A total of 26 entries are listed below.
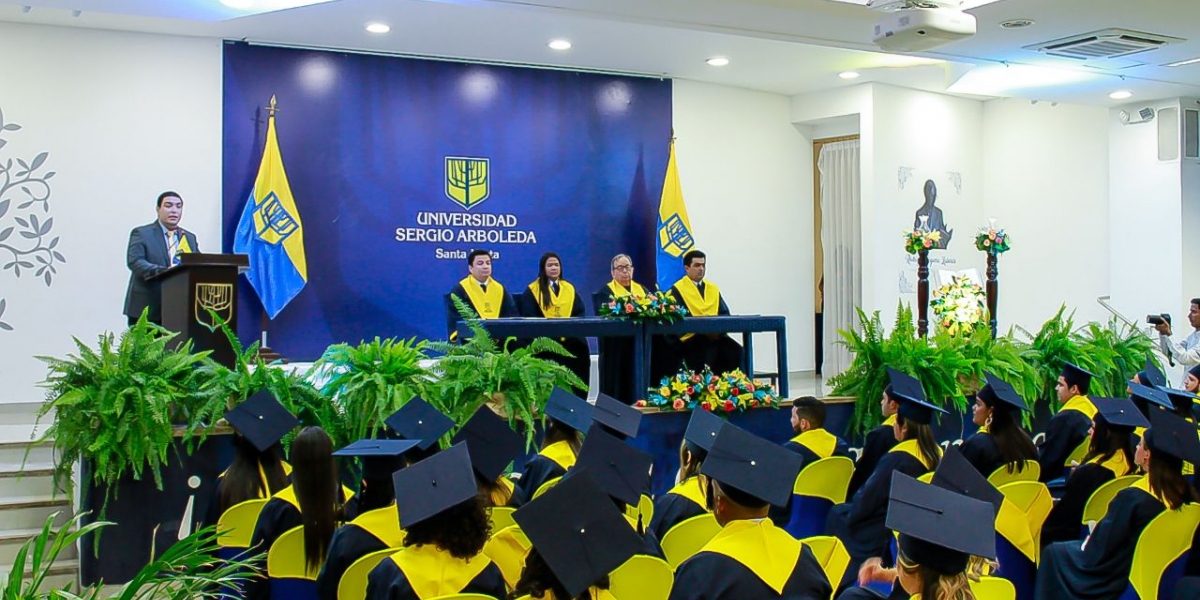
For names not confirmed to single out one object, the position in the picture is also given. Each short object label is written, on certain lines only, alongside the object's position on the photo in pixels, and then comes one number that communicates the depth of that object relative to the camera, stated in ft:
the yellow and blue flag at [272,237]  31.17
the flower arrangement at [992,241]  29.14
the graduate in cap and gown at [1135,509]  12.28
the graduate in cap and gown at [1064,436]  18.61
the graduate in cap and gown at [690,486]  12.11
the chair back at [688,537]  11.59
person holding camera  30.73
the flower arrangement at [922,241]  28.71
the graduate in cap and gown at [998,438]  16.19
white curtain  40.98
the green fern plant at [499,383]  17.90
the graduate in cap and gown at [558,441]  13.58
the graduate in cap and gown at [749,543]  8.58
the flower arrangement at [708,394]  20.18
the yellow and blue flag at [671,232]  37.45
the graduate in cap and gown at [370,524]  10.03
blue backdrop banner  32.42
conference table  23.04
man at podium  23.79
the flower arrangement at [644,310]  23.36
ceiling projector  22.00
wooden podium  19.74
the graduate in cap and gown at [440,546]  8.61
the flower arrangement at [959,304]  28.45
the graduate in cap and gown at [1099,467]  14.76
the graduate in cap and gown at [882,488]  14.55
